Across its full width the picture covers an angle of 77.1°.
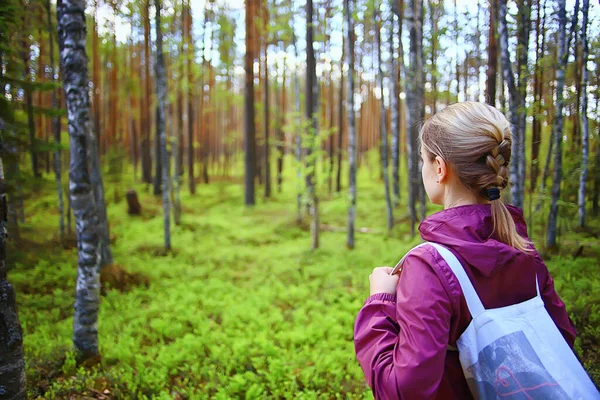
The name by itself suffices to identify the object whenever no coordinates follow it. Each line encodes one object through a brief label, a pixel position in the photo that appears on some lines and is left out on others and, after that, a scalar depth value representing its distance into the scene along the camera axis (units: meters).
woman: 1.29
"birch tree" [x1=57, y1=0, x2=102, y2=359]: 4.22
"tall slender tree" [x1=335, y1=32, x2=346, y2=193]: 17.38
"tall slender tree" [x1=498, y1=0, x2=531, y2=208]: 4.95
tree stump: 14.34
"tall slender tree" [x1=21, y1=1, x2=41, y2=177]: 5.29
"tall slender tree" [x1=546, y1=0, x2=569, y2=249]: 4.09
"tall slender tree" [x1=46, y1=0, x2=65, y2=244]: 8.55
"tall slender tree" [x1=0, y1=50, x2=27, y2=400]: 2.63
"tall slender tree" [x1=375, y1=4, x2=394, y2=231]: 12.30
